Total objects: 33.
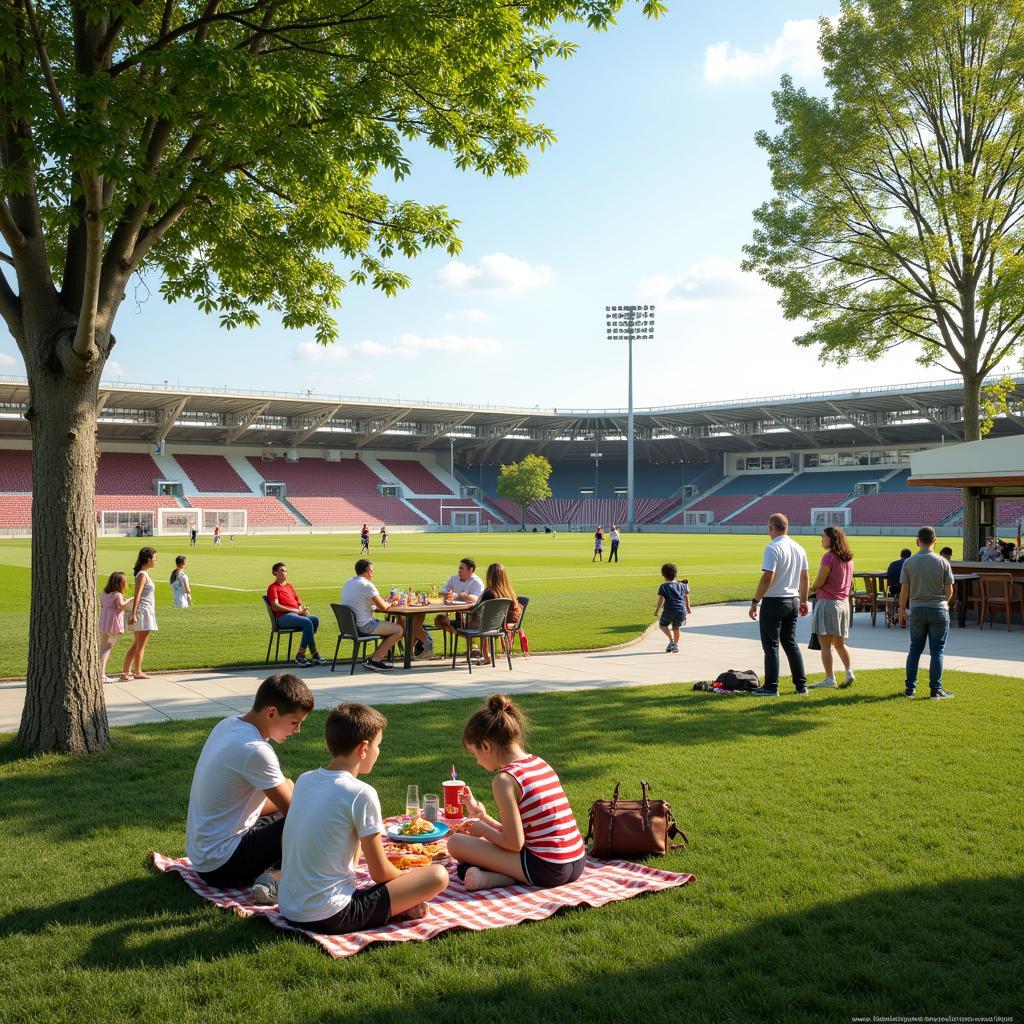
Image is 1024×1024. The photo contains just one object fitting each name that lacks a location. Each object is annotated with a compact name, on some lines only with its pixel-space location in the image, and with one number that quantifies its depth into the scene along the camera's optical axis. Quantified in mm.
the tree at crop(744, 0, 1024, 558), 18188
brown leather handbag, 5137
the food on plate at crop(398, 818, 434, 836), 5047
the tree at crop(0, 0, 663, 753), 6211
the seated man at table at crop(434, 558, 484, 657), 13024
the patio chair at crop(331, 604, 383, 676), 11852
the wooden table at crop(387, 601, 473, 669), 12125
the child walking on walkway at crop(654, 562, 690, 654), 13383
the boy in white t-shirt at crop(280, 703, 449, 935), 3977
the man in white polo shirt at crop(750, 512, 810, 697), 9828
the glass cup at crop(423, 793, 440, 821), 5266
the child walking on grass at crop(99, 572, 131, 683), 11062
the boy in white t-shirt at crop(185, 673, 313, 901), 4402
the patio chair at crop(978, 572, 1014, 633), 16312
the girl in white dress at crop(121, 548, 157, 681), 11273
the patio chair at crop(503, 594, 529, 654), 12625
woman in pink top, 10258
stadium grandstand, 68812
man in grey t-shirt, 9641
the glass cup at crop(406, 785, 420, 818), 5217
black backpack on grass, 10188
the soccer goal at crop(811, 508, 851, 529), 72188
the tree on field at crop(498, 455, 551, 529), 81625
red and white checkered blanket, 4141
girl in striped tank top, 4445
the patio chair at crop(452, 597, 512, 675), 12008
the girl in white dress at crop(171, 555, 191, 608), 17703
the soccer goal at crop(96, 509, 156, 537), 62491
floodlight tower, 79062
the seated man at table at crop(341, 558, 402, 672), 12070
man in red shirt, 12469
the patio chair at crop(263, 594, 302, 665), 12469
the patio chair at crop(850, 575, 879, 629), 17516
